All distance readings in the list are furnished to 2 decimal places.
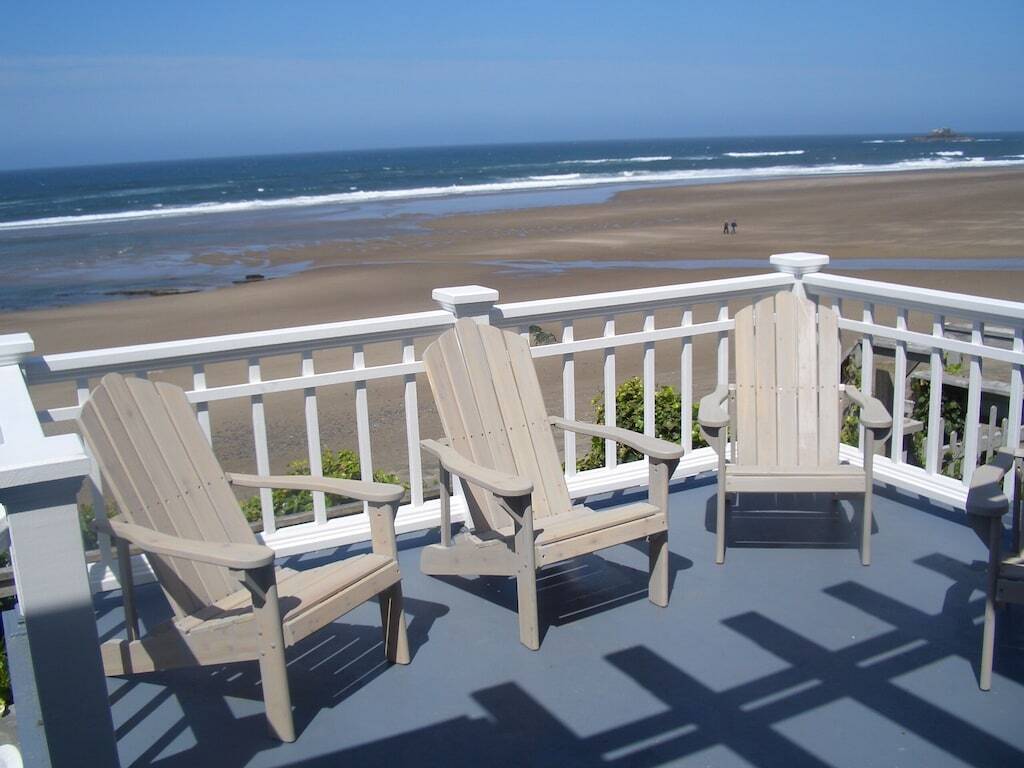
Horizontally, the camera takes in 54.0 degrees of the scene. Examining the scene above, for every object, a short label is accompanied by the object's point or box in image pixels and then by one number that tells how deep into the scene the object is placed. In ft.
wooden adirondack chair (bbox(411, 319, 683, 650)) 10.47
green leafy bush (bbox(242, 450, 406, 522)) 15.96
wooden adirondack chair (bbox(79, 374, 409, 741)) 8.71
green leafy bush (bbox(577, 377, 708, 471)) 17.49
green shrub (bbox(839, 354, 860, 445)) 17.67
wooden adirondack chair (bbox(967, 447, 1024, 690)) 8.81
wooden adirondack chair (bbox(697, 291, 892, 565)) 13.48
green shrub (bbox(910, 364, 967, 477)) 17.92
